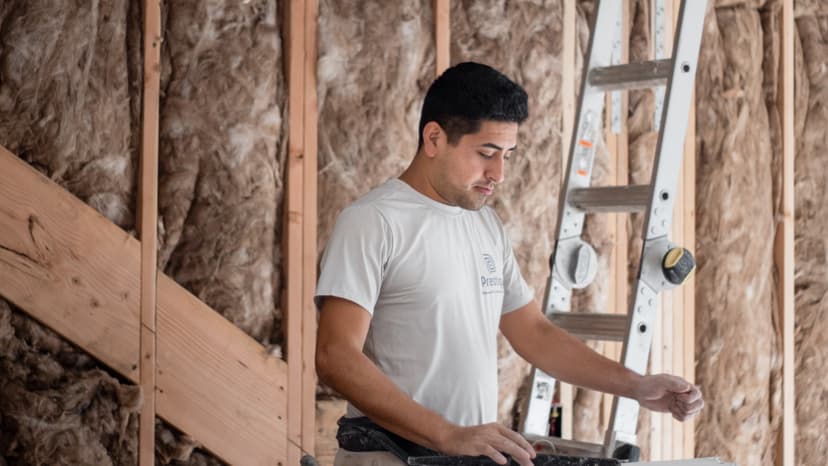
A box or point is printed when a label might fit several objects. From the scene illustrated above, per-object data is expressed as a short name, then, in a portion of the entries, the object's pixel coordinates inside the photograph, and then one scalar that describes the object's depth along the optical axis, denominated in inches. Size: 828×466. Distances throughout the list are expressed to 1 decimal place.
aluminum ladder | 122.4
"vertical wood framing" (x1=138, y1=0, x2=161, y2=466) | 143.6
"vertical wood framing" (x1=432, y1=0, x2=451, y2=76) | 168.6
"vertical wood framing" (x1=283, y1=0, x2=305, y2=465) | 154.3
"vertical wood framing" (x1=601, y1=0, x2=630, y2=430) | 185.9
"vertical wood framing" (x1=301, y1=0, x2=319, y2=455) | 155.6
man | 95.3
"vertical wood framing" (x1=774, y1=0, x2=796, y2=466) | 200.2
